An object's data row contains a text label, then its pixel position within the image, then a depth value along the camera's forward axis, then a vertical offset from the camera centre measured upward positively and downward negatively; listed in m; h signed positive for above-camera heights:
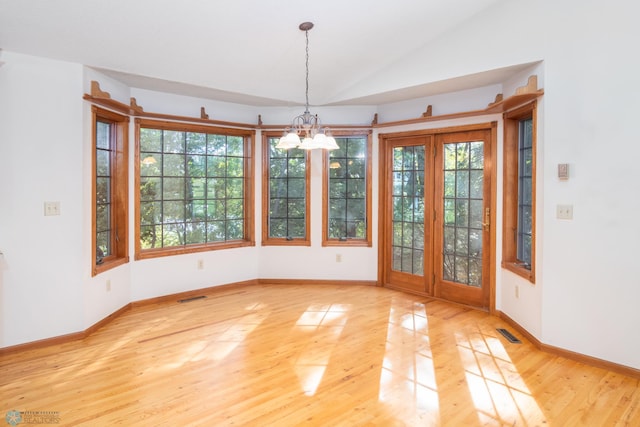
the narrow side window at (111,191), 4.02 +0.17
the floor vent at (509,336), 3.54 -1.20
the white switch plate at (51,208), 3.40 -0.02
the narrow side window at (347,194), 5.44 +0.18
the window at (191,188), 4.65 +0.23
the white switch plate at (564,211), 3.16 -0.03
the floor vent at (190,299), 4.79 -1.14
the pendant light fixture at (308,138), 3.10 +0.55
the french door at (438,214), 4.46 -0.09
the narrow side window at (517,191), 3.88 +0.17
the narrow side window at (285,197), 5.50 +0.14
